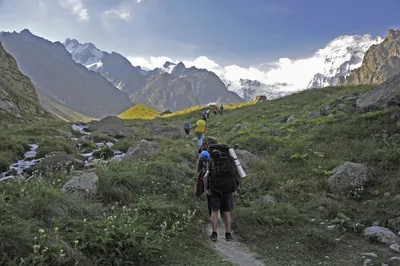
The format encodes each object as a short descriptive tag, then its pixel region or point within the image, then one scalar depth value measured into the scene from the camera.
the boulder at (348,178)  11.27
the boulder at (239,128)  23.33
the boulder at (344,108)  20.73
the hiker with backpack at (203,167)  8.41
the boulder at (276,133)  19.50
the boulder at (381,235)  7.89
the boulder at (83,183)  8.67
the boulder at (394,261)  6.85
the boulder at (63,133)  25.14
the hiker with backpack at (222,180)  8.09
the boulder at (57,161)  12.91
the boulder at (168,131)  26.50
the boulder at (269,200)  10.25
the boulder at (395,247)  7.43
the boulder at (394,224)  8.48
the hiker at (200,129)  18.30
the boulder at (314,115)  23.17
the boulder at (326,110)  22.34
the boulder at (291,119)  23.73
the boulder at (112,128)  27.97
